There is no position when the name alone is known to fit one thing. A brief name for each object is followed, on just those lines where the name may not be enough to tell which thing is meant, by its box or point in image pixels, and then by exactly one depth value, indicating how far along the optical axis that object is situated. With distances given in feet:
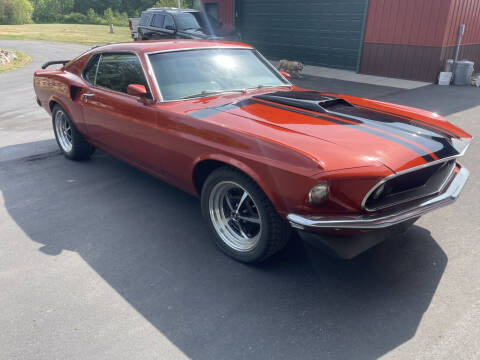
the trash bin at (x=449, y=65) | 37.50
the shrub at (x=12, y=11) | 150.30
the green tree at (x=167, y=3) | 105.81
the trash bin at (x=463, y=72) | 36.81
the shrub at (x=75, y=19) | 171.53
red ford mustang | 8.02
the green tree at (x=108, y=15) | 166.71
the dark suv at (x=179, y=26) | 43.52
